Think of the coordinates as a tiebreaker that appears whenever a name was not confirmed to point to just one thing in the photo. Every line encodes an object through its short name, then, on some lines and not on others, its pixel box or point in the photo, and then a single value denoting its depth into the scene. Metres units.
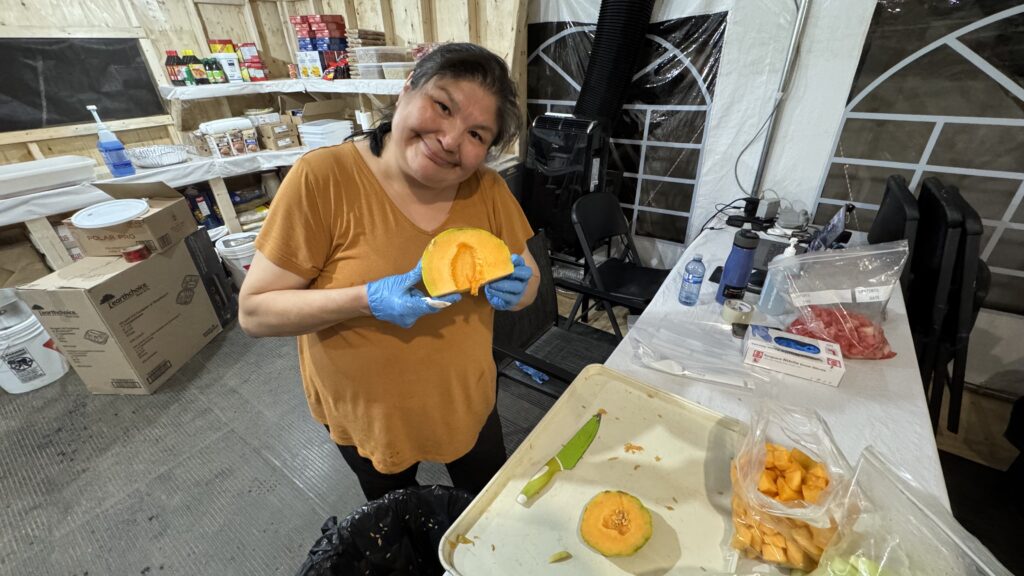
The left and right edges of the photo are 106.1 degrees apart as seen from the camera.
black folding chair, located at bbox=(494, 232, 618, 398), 1.67
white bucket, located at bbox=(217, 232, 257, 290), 2.73
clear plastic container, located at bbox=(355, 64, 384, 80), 2.63
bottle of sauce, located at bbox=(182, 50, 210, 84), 2.69
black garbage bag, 0.94
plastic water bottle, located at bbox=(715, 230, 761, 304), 1.35
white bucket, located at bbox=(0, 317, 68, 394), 2.08
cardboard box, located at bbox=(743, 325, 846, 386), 1.06
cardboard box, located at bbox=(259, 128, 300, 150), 2.99
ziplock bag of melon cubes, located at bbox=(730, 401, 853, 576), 0.61
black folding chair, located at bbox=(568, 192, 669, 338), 2.11
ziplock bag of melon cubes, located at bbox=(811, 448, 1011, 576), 0.50
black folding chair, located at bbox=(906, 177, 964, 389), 1.22
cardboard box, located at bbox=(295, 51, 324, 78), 2.90
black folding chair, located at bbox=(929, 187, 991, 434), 1.20
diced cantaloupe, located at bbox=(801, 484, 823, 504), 0.63
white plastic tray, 0.64
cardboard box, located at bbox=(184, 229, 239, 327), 2.53
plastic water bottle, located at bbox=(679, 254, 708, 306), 1.46
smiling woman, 0.76
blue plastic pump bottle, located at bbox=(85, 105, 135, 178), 2.30
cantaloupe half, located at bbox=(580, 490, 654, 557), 0.64
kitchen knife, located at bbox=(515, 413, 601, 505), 0.72
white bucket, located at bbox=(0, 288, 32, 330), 2.14
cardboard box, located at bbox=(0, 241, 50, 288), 2.36
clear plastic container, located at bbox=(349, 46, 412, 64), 2.62
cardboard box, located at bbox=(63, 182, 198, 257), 2.14
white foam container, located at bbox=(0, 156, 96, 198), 2.01
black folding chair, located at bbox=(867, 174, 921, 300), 1.34
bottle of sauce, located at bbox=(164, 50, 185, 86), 2.65
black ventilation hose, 2.22
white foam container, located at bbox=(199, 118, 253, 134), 2.74
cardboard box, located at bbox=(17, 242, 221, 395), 1.94
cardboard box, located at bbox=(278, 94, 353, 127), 3.12
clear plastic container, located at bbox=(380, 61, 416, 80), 2.53
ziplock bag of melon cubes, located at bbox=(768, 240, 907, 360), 1.17
